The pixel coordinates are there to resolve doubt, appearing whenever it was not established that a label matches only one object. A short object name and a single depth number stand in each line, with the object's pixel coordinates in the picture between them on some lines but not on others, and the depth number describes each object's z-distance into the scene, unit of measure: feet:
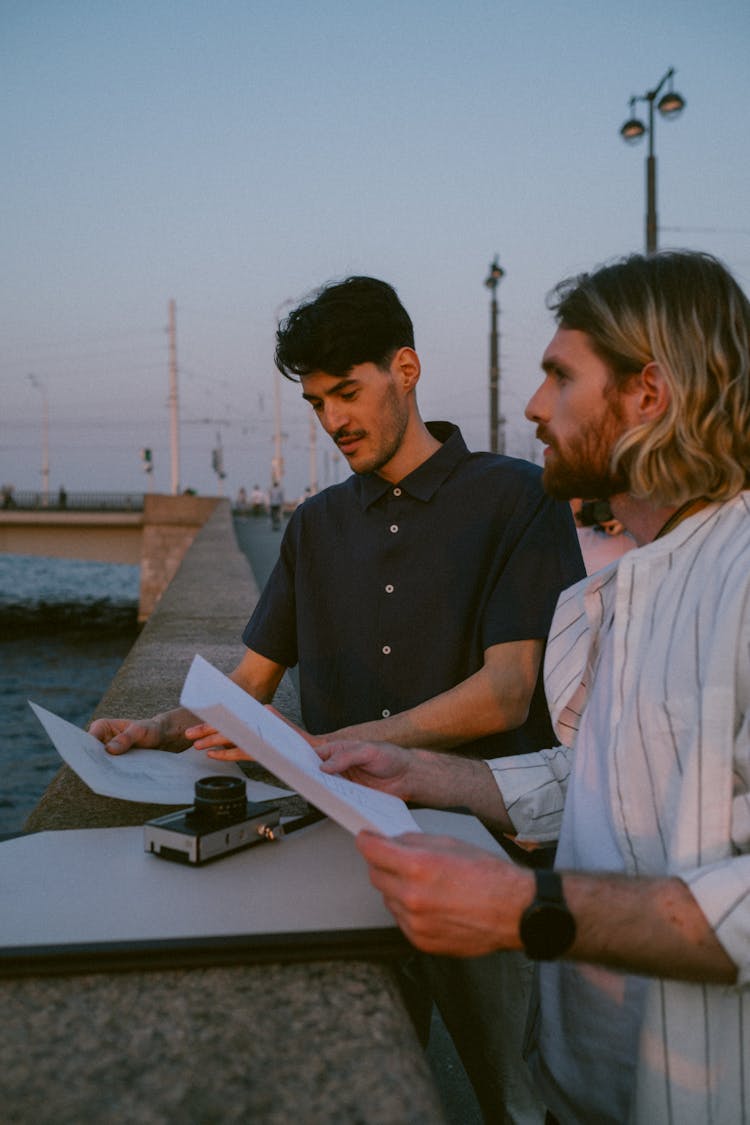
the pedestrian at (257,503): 170.30
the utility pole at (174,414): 139.64
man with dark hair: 8.11
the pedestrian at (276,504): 116.87
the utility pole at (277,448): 140.23
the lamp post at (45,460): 220.02
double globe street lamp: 34.24
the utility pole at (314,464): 173.68
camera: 4.44
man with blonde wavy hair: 3.84
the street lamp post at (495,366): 61.77
